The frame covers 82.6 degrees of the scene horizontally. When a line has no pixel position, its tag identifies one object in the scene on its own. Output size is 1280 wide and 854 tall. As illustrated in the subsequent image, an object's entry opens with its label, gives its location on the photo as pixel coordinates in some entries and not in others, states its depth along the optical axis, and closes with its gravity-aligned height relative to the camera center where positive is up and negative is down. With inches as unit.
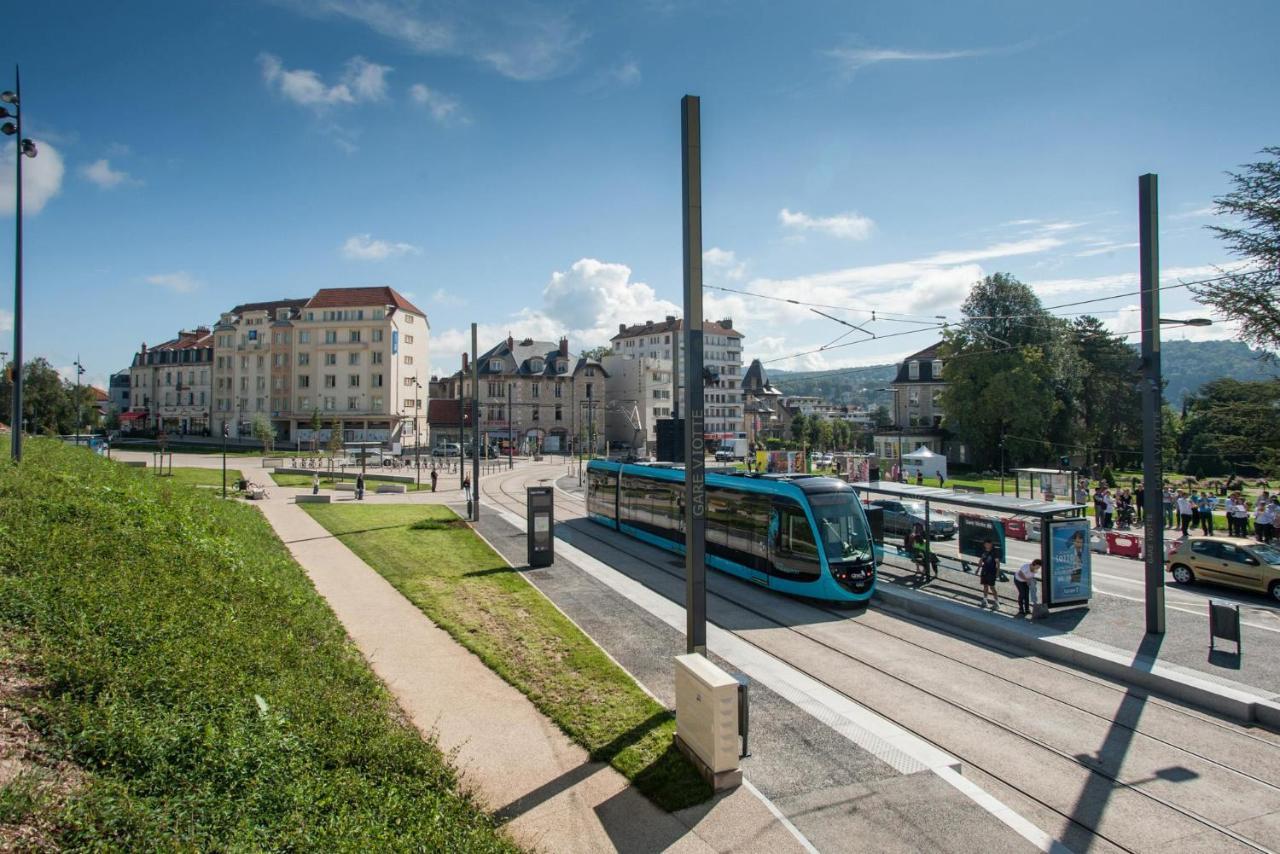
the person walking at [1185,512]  1057.5 -125.2
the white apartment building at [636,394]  3597.4 +171.3
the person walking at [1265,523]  938.7 -125.8
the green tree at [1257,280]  747.4 +151.4
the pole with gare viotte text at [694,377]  370.0 +25.8
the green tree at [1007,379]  2289.6 +152.3
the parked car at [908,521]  1069.8 -142.7
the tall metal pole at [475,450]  1053.2 -32.1
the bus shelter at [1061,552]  617.0 -107.7
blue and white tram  653.3 -103.8
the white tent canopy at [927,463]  1936.5 -98.5
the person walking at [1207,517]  1031.6 -129.1
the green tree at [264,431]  2677.2 -9.6
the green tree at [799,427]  4722.0 -0.9
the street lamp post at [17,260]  700.7 +172.8
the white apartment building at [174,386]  3511.3 +216.6
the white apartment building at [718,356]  4776.1 +480.5
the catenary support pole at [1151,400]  546.0 +20.0
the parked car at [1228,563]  701.3 -140.1
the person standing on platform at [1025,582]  611.8 -131.9
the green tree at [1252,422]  796.6 +4.1
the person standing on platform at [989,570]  624.7 -124.0
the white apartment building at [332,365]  3068.4 +272.5
